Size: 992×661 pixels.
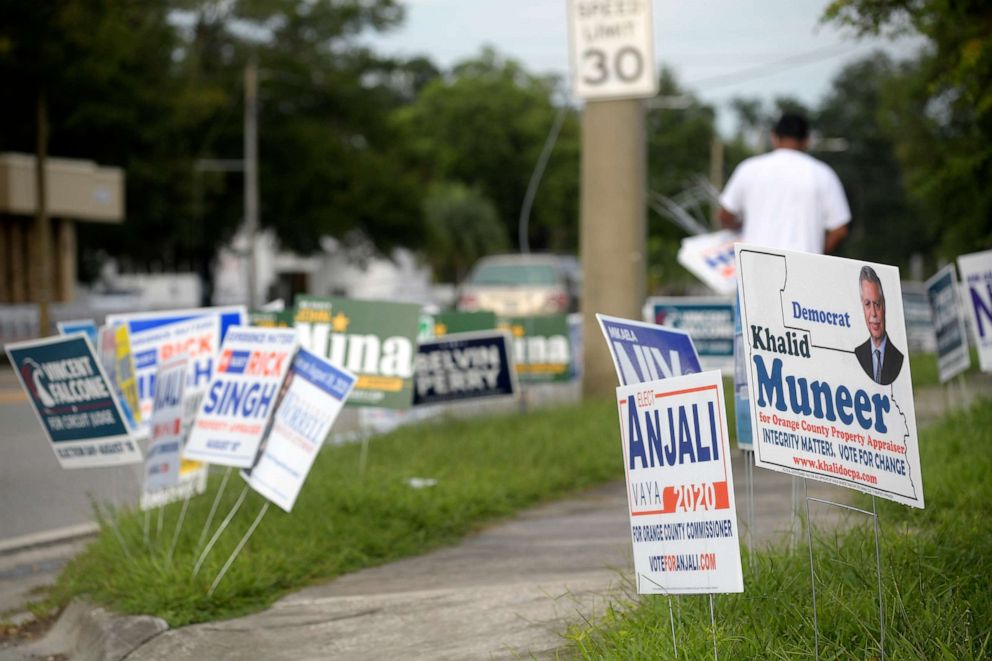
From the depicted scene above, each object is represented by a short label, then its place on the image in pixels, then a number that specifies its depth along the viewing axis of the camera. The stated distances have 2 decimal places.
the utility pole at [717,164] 53.41
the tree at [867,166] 73.56
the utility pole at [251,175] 40.31
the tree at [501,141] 76.12
